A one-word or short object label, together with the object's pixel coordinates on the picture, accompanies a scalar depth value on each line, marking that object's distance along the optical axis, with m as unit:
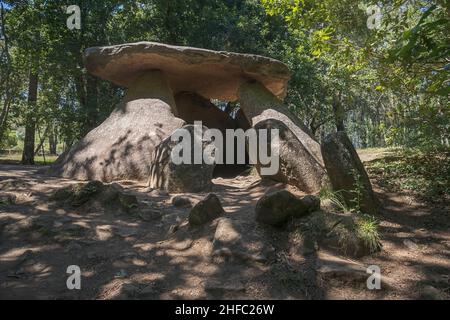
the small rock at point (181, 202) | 5.25
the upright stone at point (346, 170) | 4.63
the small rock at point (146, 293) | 3.02
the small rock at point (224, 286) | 3.07
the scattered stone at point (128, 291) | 3.01
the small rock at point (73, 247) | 3.95
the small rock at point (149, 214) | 4.82
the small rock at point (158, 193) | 5.84
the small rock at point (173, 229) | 4.34
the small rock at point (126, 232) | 4.29
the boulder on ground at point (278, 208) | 3.93
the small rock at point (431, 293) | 2.98
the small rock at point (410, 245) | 3.94
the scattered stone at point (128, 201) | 4.98
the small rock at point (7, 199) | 5.01
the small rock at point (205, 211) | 4.20
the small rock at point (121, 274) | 3.40
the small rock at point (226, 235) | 3.66
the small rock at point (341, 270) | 3.17
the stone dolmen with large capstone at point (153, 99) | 7.13
